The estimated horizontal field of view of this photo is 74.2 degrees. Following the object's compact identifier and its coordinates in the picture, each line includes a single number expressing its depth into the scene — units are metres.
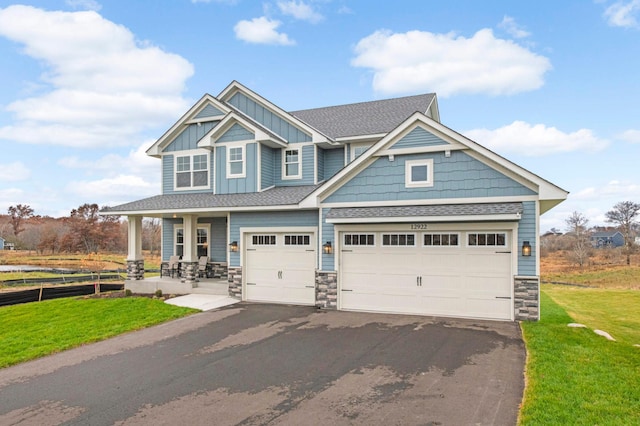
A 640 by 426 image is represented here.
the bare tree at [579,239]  33.69
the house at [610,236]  66.23
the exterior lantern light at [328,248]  12.52
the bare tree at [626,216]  40.56
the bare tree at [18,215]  70.57
